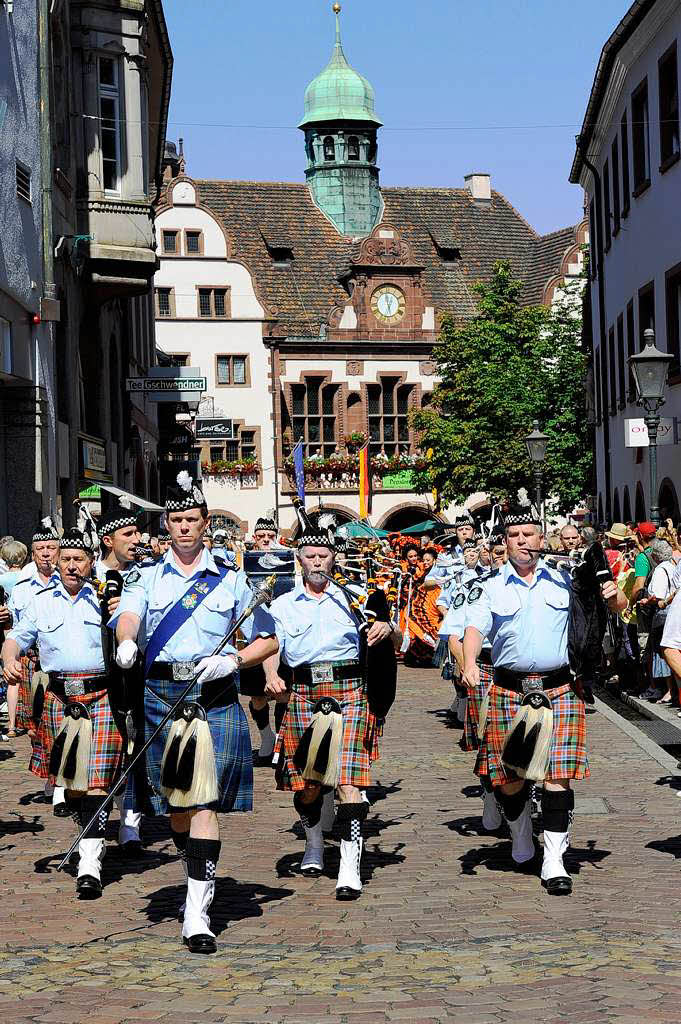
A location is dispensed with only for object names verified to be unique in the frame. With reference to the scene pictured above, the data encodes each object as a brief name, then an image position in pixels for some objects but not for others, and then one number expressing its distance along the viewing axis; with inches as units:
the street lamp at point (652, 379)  768.9
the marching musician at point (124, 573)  335.3
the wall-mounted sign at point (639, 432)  902.4
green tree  1963.6
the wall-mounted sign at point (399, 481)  2456.9
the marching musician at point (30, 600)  407.8
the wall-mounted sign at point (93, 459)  1179.3
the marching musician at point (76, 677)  362.9
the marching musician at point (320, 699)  354.0
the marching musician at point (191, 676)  306.8
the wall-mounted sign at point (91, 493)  1167.0
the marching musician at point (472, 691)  407.5
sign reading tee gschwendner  1368.1
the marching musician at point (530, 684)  349.4
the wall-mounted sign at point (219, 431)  1796.3
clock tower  2736.2
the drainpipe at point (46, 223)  1016.2
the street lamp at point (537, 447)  1221.7
